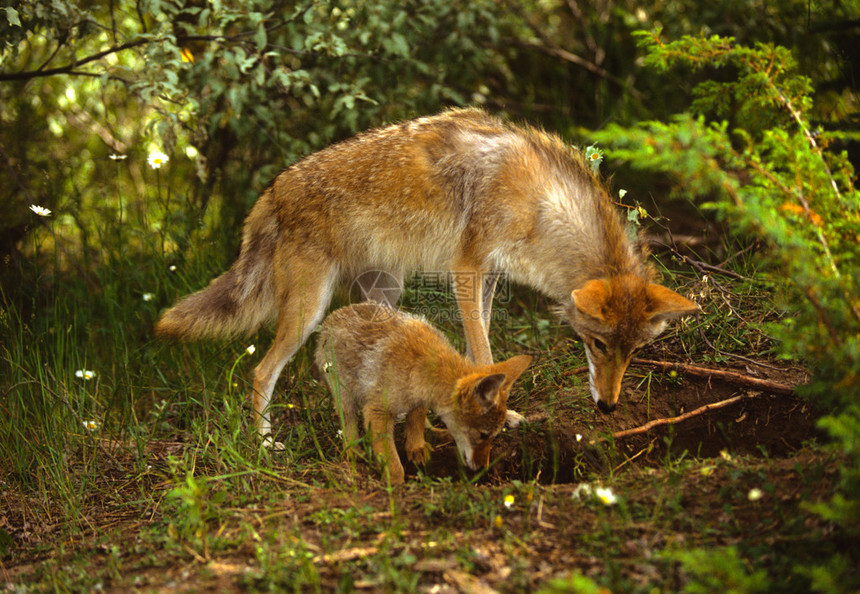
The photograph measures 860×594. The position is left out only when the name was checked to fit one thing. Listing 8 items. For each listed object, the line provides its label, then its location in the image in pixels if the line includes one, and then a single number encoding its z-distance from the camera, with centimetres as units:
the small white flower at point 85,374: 960
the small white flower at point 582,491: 684
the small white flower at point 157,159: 1127
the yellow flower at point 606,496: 641
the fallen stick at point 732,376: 859
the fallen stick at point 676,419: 841
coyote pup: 803
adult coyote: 978
